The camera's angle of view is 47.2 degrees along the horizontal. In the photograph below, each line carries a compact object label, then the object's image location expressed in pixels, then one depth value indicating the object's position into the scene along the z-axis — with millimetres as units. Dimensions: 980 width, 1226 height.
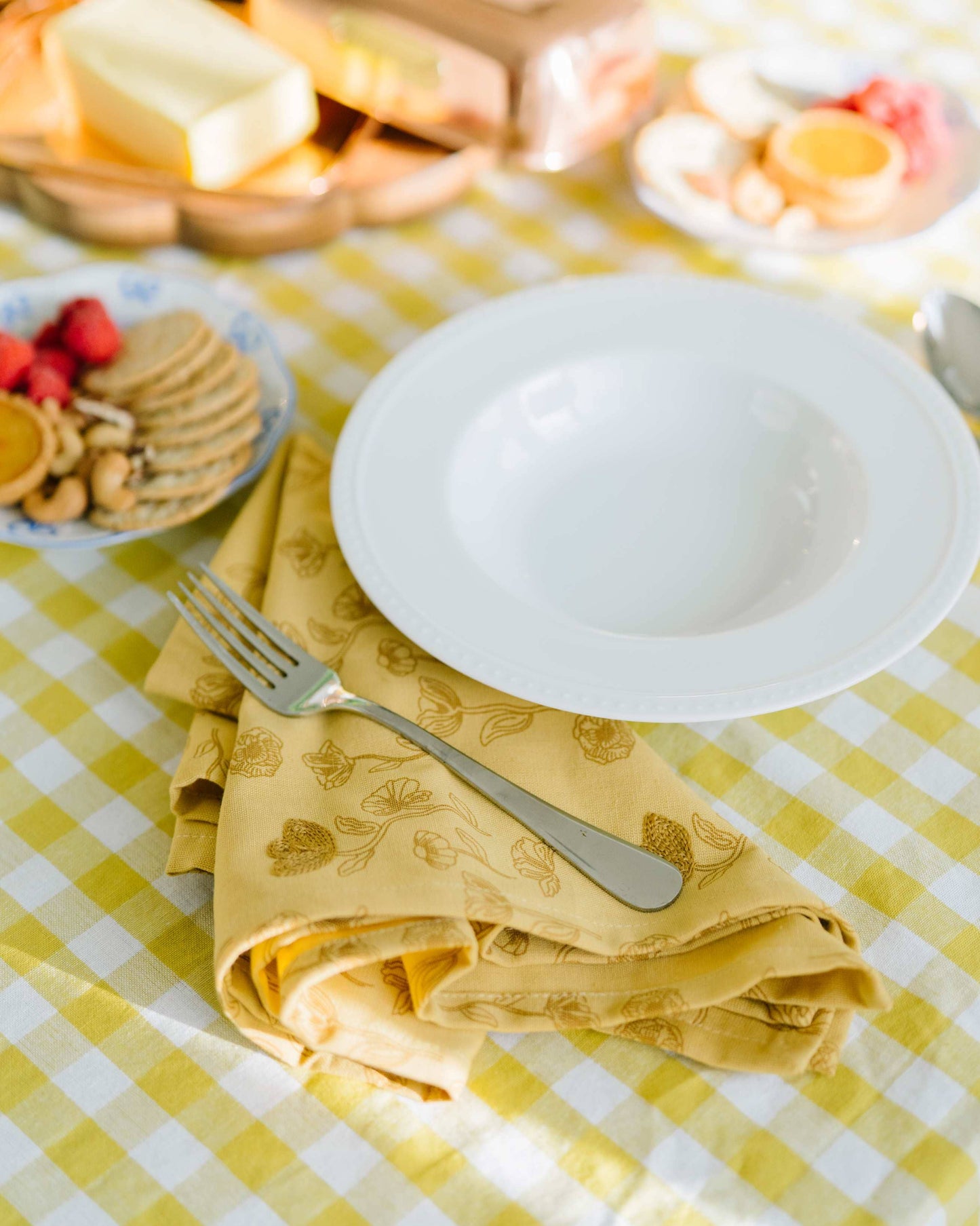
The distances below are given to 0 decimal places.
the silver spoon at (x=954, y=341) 954
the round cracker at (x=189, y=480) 839
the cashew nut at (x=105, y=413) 854
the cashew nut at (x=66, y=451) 834
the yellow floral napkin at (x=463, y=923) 592
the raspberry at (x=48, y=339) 915
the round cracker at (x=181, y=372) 876
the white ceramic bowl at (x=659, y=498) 708
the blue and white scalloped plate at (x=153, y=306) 924
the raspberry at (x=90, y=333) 891
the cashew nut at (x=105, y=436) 843
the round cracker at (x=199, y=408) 863
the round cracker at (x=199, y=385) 871
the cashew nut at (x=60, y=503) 821
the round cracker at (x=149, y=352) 875
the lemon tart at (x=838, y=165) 1046
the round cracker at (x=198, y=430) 857
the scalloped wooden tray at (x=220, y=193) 1080
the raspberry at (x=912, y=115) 1101
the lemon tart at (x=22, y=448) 809
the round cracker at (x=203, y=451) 849
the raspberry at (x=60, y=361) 886
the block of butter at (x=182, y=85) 1056
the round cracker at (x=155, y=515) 826
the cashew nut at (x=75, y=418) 854
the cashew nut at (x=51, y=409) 846
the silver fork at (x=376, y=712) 637
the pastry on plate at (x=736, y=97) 1145
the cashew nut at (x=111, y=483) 822
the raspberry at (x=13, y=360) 865
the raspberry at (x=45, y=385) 858
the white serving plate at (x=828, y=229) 1054
